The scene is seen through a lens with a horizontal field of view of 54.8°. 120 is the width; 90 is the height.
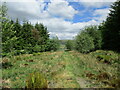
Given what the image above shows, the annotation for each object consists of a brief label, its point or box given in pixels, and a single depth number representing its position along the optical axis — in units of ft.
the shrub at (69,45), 246.68
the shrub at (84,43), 111.34
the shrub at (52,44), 168.86
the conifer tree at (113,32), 77.85
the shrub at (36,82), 20.53
